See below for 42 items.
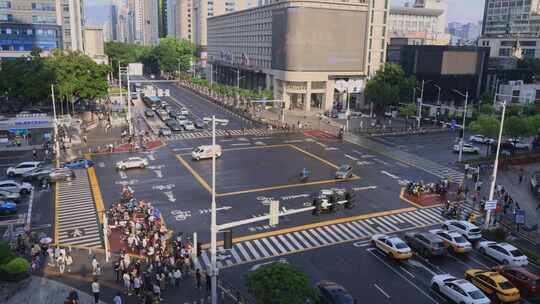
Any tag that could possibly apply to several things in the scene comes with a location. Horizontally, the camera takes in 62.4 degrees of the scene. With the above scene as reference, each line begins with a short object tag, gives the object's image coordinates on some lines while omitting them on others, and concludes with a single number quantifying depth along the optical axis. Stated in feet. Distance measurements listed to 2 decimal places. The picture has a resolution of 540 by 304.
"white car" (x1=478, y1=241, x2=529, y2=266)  104.99
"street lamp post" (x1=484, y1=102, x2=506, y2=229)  125.43
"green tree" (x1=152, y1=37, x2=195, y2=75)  647.97
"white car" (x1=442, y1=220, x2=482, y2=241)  116.78
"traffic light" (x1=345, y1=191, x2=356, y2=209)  84.31
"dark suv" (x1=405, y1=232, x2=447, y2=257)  107.14
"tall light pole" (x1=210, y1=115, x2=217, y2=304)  75.15
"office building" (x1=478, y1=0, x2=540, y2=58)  524.93
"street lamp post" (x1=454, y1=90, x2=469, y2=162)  199.52
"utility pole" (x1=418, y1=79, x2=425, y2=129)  284.88
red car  93.20
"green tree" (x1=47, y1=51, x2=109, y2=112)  266.16
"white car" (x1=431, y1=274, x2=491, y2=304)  85.35
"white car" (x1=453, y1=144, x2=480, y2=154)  221.87
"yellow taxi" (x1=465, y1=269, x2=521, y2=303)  89.83
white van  194.96
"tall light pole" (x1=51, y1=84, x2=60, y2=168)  187.20
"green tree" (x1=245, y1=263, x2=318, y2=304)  70.47
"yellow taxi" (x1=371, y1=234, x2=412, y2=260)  105.29
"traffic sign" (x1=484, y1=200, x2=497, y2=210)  122.21
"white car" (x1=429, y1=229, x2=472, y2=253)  110.52
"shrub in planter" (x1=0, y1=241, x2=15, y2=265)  92.48
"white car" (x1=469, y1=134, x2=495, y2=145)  247.44
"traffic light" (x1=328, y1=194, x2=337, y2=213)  80.84
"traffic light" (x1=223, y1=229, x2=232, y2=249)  71.67
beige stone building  350.23
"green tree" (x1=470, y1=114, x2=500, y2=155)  205.12
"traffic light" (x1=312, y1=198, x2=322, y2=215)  77.95
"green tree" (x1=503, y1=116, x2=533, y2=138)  207.31
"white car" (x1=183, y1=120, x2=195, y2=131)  269.23
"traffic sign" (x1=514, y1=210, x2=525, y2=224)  127.34
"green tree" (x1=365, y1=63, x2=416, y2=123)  321.52
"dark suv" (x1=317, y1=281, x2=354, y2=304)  81.92
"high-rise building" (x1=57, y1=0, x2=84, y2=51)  400.53
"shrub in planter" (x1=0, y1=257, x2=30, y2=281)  90.99
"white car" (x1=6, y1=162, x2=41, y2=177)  166.71
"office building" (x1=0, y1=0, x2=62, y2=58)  370.53
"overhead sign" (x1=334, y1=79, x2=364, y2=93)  319.59
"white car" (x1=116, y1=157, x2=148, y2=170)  176.76
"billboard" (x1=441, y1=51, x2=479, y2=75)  365.20
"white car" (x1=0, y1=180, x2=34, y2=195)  140.36
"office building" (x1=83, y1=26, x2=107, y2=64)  531.09
